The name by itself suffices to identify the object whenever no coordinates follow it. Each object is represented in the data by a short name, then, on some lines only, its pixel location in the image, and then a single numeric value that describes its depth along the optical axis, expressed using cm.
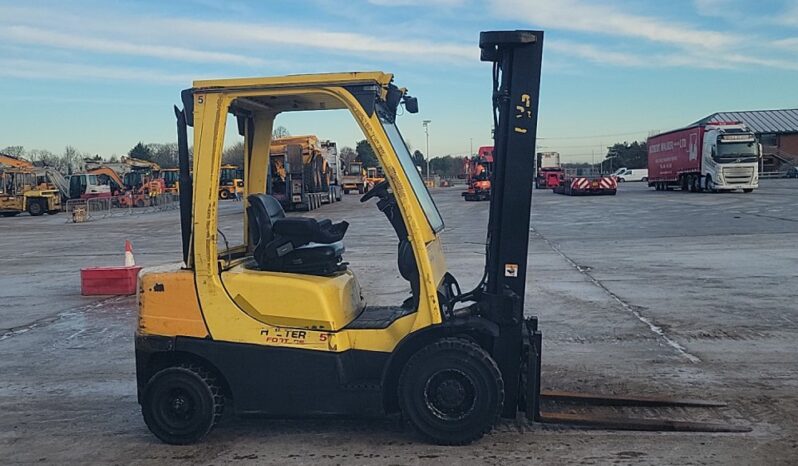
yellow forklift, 470
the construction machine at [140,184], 5172
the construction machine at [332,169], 4441
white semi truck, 3925
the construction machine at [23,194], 4431
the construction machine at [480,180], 4412
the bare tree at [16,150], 8756
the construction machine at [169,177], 6091
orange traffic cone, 1259
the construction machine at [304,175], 3184
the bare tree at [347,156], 6764
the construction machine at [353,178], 6322
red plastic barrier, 1213
